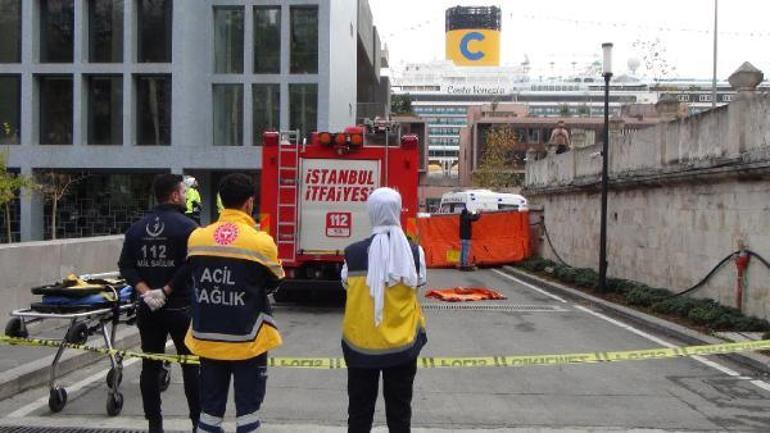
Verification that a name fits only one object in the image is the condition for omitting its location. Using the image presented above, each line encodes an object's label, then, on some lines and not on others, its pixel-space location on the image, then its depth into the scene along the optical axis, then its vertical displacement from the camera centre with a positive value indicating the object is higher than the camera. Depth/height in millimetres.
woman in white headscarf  4391 -772
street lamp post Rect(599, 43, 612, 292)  15812 +297
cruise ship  171250 +22570
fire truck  12781 -65
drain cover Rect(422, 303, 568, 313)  14086 -2245
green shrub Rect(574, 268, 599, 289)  17047 -2048
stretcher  6230 -1062
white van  27812 -452
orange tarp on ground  15352 -2197
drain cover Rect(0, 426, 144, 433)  5891 -1928
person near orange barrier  22984 -1490
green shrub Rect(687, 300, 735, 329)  11125 -1876
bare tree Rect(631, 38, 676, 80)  40188 +6690
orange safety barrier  24359 -1631
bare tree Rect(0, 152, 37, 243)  22473 +23
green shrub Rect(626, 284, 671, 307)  13672 -1938
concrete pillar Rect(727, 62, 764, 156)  11586 +1445
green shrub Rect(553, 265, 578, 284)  18406 -2106
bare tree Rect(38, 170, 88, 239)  32344 -31
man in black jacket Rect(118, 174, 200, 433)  5453 -687
